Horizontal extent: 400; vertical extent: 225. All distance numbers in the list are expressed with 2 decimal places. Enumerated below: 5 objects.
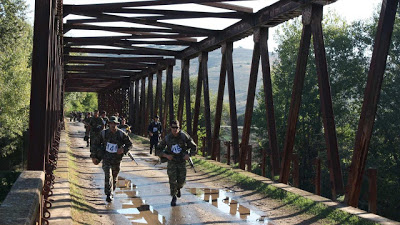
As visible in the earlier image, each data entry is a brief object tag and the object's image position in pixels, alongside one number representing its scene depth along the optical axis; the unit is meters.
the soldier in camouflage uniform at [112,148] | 9.32
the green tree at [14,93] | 37.25
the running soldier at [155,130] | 19.34
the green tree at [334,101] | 32.69
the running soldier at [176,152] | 9.20
